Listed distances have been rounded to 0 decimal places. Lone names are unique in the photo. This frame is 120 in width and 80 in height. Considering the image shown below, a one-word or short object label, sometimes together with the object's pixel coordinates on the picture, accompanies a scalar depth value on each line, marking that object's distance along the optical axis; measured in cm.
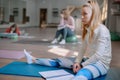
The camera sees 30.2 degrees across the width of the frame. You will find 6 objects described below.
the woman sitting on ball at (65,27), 665
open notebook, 251
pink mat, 402
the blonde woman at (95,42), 240
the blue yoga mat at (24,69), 277
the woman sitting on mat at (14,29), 873
